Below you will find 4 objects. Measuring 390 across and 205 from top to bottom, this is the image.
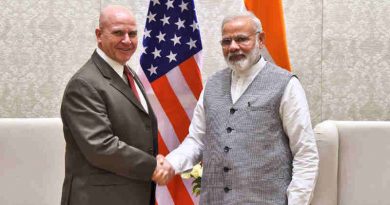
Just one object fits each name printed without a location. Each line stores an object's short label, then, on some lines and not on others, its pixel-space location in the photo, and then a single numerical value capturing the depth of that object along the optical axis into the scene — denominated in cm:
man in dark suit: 260
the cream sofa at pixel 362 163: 390
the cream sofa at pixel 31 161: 399
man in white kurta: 272
